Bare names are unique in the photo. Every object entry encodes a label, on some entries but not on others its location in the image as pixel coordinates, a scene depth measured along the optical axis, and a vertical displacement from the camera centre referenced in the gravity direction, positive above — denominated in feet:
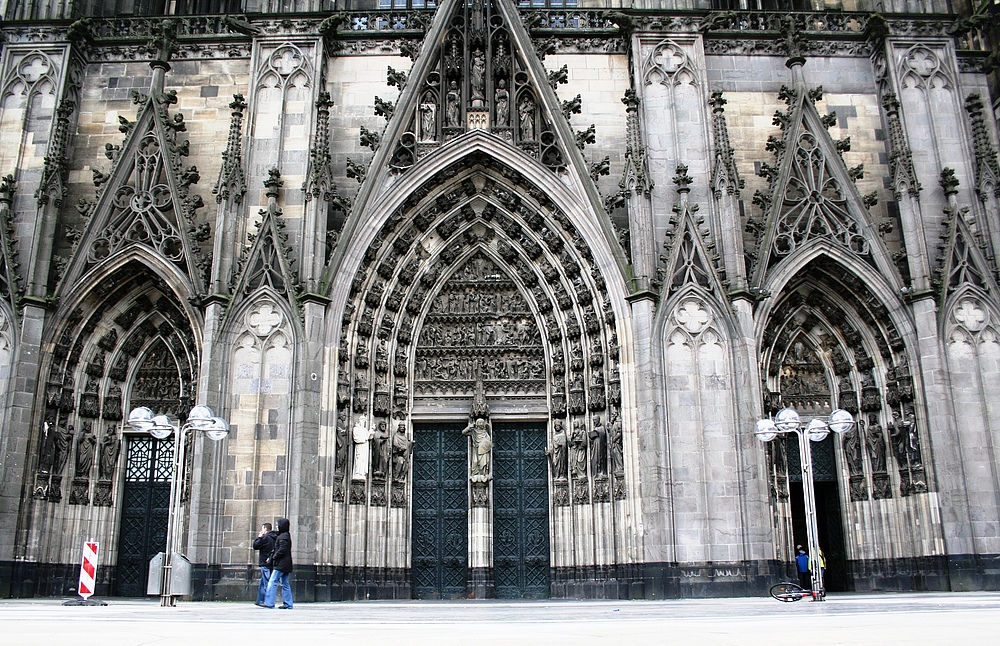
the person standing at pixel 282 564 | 41.73 -0.41
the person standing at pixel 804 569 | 55.31 -1.27
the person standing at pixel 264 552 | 42.88 +0.16
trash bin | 42.16 -0.86
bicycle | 43.50 -2.24
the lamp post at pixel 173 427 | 43.98 +6.44
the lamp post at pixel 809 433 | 43.96 +6.05
